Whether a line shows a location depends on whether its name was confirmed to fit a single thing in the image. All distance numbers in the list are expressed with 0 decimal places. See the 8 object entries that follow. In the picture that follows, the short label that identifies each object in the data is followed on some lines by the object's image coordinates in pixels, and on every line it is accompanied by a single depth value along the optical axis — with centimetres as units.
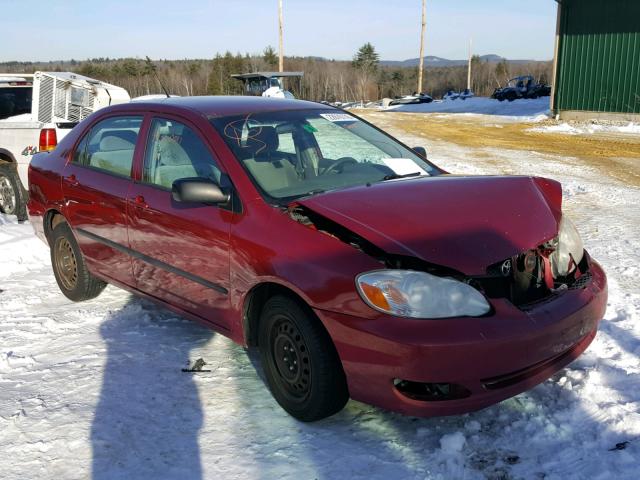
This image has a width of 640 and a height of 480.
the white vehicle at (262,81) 3462
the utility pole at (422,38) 4709
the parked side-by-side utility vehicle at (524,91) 3809
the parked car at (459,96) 5134
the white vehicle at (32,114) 830
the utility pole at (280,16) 4019
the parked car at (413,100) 4559
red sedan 278
